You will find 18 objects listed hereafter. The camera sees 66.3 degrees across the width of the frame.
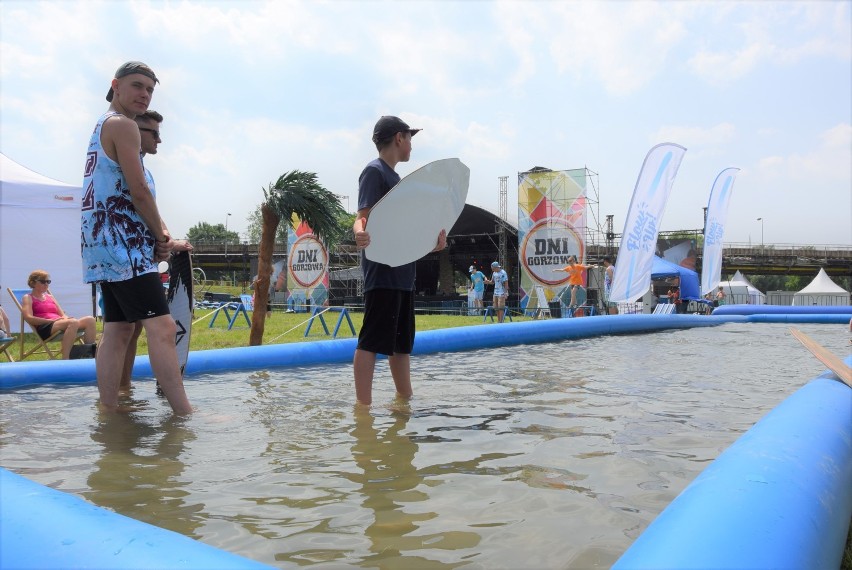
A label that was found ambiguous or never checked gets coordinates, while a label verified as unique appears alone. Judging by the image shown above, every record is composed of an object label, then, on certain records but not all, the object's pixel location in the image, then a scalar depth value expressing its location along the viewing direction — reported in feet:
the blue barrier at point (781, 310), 41.09
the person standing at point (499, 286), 47.62
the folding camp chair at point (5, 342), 16.19
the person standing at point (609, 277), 41.55
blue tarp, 69.40
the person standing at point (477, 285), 53.78
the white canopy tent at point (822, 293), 98.58
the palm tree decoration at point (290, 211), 23.68
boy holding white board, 9.50
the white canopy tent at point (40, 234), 28.09
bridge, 144.05
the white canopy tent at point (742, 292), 92.98
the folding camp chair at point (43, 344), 17.95
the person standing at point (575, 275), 48.96
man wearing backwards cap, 8.41
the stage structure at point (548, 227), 58.34
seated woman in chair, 19.17
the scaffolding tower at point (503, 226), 80.48
